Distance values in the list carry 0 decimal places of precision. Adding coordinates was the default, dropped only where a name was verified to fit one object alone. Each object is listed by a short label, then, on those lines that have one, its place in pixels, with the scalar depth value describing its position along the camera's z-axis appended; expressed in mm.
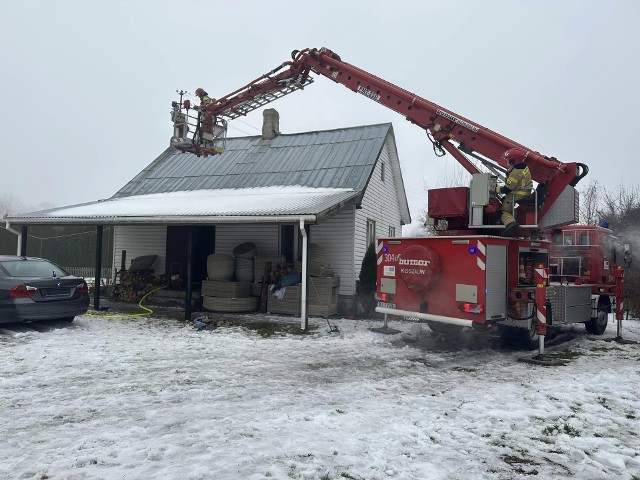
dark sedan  8352
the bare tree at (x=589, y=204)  28859
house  11250
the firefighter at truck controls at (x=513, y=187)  8023
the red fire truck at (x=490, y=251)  7758
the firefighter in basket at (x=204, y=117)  11445
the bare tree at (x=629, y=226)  14047
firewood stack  14719
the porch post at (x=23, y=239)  13719
